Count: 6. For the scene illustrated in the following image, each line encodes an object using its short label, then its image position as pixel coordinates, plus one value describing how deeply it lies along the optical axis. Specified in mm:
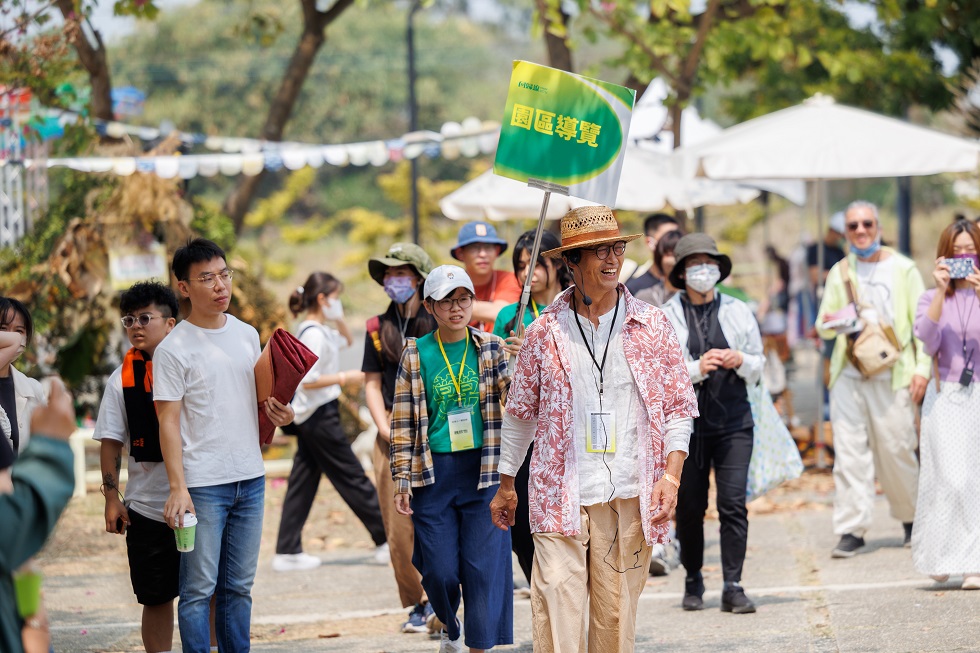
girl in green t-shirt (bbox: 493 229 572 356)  13633
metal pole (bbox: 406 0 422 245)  31641
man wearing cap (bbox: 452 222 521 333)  14862
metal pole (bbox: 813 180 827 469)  22797
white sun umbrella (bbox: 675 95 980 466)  20375
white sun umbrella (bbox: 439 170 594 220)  23344
